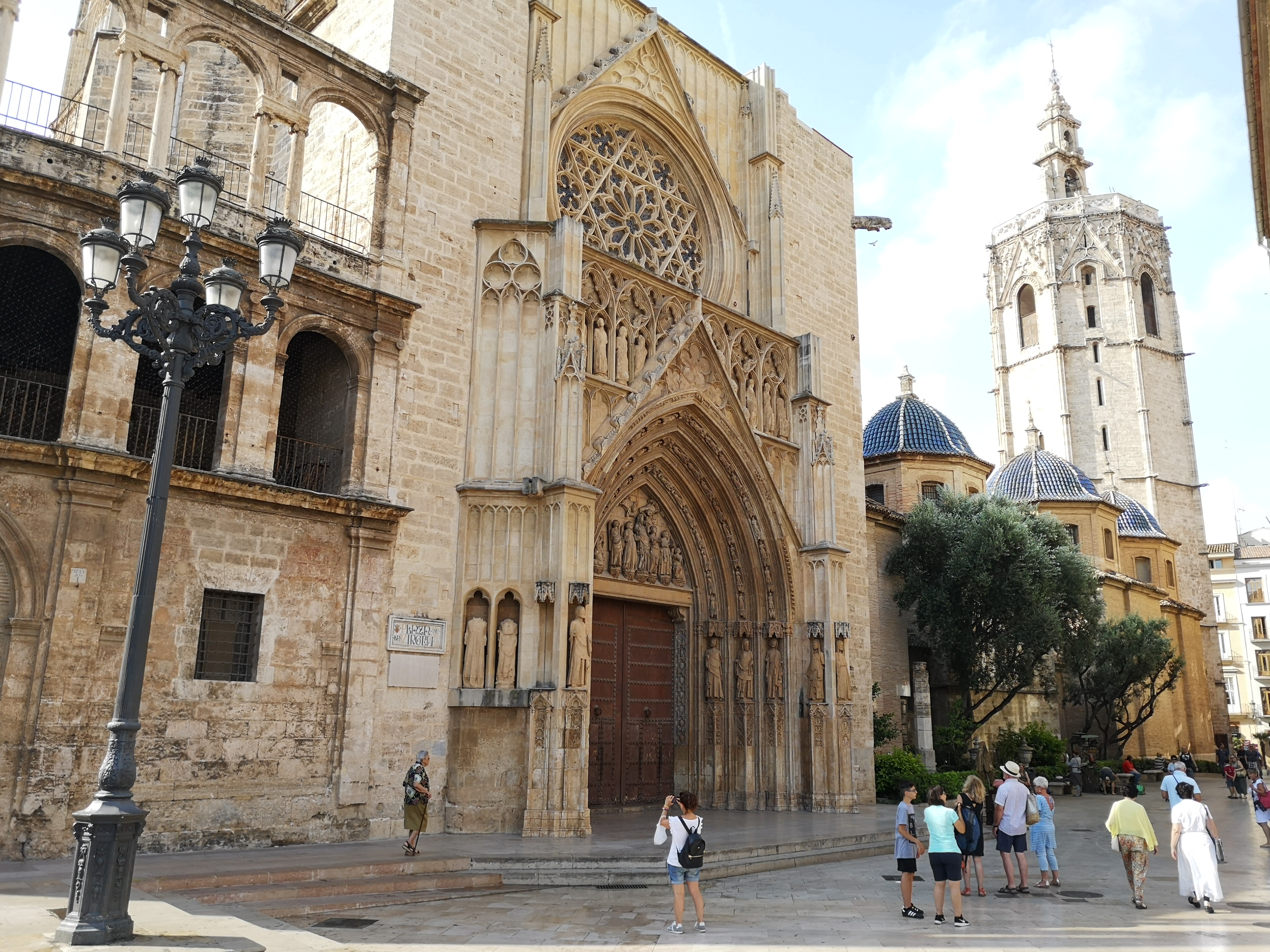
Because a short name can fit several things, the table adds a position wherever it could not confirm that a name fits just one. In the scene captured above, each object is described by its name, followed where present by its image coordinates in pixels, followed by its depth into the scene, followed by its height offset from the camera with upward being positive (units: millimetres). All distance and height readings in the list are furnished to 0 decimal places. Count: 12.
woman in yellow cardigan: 9992 -932
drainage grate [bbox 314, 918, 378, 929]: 8578 -1653
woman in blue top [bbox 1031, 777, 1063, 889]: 11312 -1114
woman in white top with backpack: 8492 -1017
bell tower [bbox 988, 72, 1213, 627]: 55375 +22330
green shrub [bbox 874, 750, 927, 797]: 20531 -679
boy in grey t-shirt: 9344 -1006
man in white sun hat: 10820 -871
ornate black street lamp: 6379 +2868
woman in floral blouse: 11258 -803
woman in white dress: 9789 -1078
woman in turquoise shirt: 8883 -941
